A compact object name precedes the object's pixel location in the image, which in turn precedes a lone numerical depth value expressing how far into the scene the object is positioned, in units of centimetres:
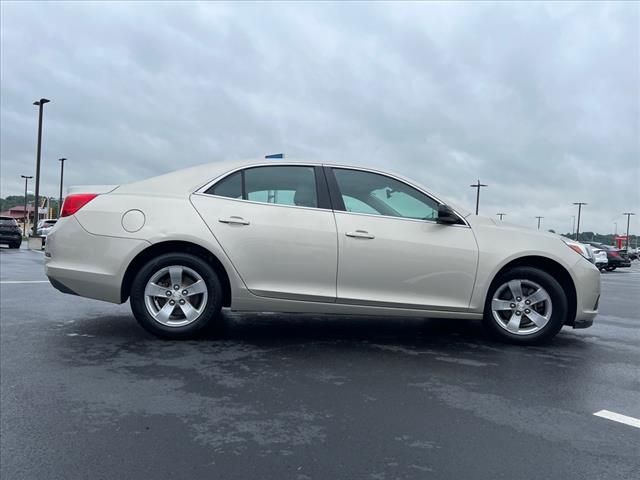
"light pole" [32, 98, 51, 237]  2839
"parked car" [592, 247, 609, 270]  2564
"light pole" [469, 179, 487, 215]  5991
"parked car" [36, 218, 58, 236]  2913
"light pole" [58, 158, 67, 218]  4718
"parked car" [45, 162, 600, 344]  470
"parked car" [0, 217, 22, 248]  2442
